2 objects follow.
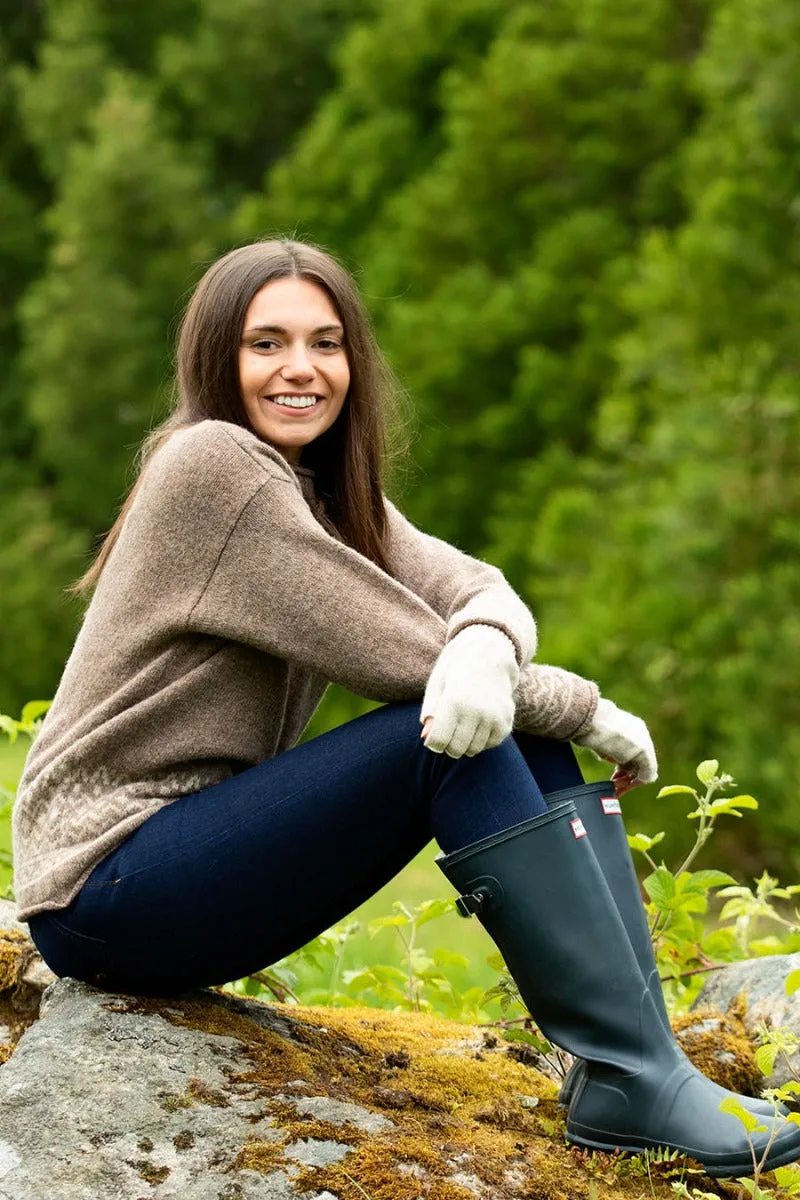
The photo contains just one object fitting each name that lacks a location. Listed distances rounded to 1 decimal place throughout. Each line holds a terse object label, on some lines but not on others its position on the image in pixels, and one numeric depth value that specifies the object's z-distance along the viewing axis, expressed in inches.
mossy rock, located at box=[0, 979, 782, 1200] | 198.6
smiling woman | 203.0
